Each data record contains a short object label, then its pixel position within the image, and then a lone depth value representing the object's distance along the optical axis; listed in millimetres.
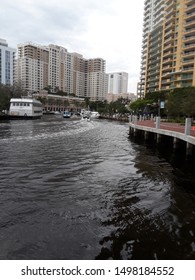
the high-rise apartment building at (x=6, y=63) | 142625
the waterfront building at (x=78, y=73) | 191500
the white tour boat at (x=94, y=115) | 96869
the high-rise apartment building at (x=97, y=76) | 194500
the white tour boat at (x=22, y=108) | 60625
